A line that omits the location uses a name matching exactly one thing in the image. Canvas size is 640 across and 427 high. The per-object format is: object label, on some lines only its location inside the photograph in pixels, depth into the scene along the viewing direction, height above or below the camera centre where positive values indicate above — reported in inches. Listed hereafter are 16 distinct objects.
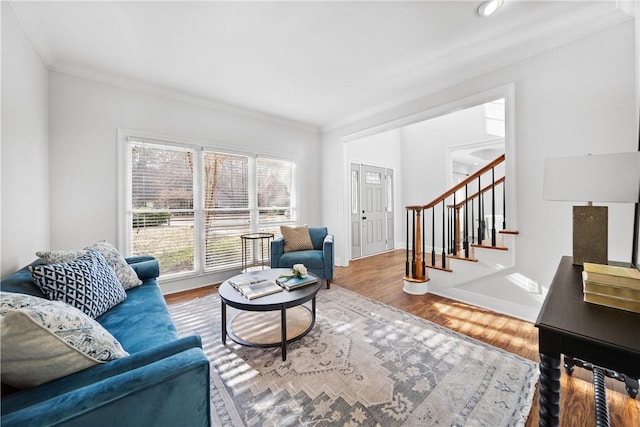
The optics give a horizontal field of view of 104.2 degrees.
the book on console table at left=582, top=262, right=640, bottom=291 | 36.8 -10.1
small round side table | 147.7 -22.2
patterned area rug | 54.0 -43.6
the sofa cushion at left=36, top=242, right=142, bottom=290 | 78.4 -16.9
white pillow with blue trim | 29.6 -17.2
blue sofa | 27.4 -22.2
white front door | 219.5 +1.6
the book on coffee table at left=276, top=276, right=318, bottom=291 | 82.3 -24.1
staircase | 99.3 -29.2
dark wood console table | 29.2 -15.8
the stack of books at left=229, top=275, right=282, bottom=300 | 77.0 -24.9
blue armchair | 132.4 -25.1
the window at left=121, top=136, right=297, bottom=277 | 121.6 +5.1
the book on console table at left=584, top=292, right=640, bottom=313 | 36.4 -13.8
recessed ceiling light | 74.4 +62.6
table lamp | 48.1 +4.9
